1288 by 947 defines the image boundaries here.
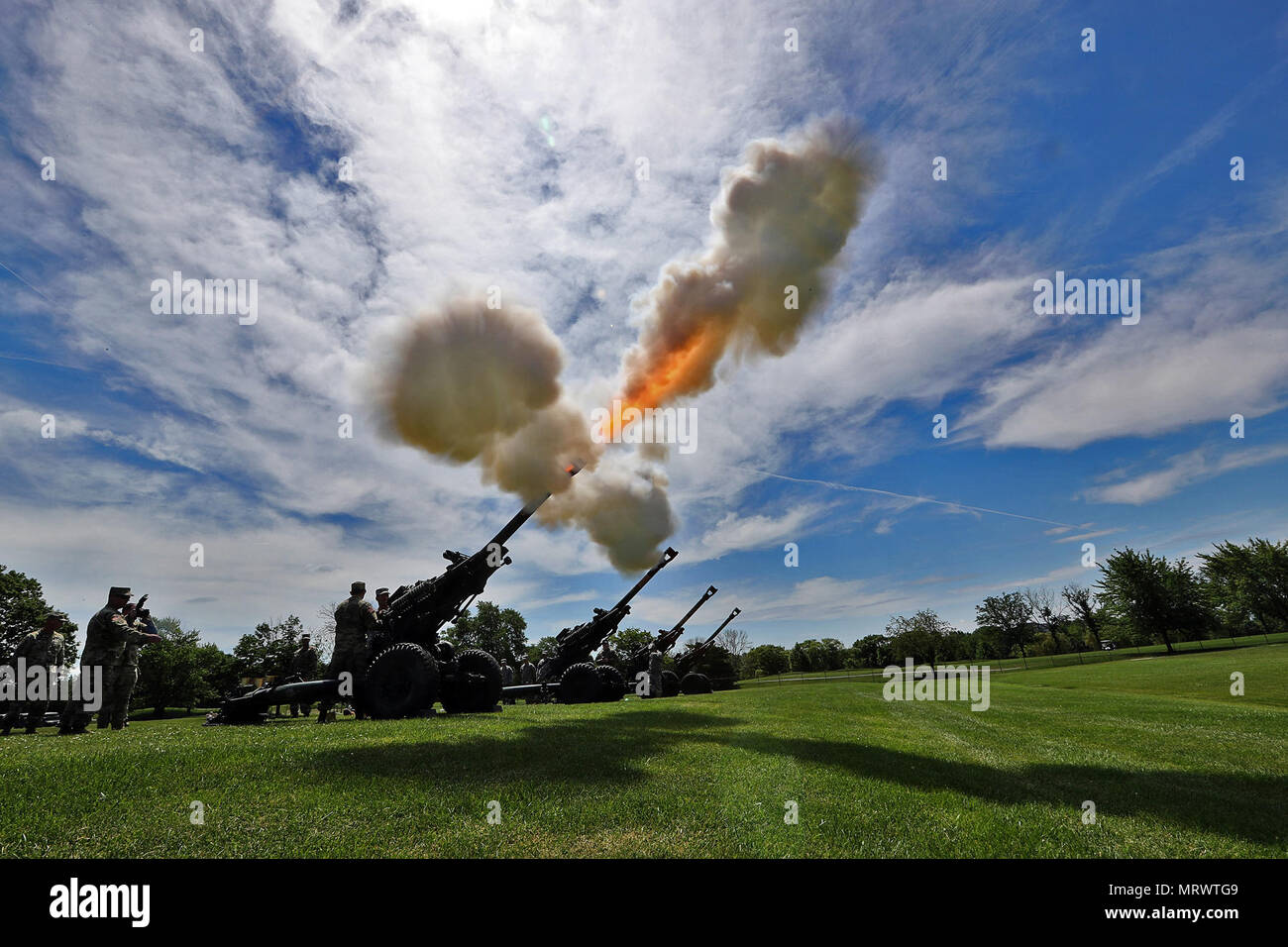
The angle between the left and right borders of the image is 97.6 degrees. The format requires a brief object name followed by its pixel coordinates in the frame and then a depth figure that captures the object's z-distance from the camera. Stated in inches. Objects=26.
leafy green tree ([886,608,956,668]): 2443.4
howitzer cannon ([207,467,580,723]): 421.1
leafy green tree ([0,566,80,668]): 1595.7
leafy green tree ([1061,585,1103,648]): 3038.9
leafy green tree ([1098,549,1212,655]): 2391.7
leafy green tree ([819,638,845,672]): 3373.5
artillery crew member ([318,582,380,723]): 447.2
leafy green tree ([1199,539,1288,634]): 2098.9
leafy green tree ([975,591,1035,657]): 3540.8
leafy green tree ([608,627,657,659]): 2856.8
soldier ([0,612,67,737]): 466.6
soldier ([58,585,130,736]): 378.3
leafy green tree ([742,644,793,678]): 3400.6
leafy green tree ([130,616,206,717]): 1817.2
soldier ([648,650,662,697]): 936.3
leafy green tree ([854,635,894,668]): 3129.9
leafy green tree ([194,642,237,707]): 2039.9
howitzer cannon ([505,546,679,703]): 840.3
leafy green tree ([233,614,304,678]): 2287.2
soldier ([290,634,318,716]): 636.1
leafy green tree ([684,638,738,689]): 1932.8
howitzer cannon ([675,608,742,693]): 1414.1
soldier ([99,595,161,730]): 393.4
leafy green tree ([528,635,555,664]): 3673.7
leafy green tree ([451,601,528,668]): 3539.1
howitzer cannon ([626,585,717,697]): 1055.6
